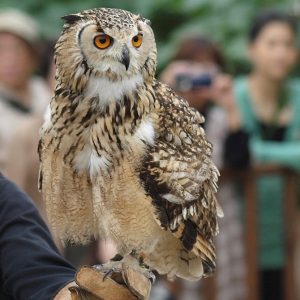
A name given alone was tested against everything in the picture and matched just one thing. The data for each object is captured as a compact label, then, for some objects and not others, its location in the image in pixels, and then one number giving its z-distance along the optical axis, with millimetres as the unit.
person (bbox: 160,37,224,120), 11178
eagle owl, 7094
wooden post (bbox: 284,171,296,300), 11790
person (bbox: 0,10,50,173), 12054
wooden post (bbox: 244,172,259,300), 11527
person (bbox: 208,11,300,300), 11461
